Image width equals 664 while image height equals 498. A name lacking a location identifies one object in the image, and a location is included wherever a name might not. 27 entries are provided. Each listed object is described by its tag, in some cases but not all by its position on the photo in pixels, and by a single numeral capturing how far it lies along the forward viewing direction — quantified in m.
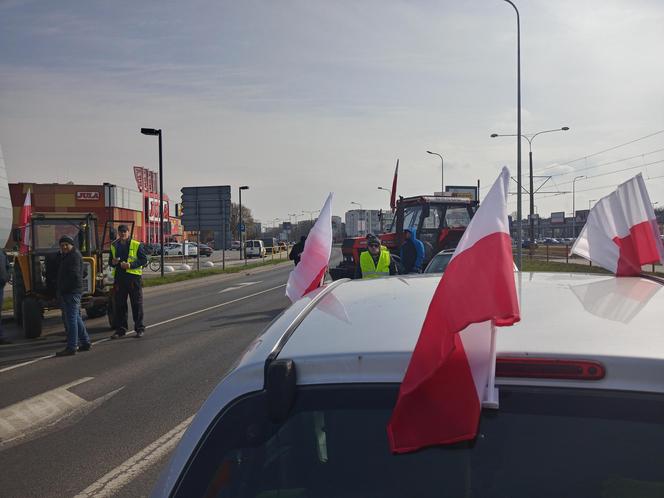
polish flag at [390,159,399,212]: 17.92
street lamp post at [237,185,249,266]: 44.96
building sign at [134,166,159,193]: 81.96
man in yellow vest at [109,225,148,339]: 12.31
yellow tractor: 13.06
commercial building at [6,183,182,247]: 63.66
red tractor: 17.89
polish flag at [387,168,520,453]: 1.62
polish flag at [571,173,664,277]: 3.26
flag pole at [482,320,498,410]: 1.60
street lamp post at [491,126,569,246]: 41.16
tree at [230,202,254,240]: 123.00
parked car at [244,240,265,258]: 65.94
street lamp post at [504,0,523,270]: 30.24
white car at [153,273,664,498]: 1.59
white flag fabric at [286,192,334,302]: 4.84
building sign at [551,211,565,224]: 123.78
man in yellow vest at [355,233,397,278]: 10.67
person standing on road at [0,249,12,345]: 12.25
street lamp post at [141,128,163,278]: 28.94
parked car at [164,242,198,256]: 63.66
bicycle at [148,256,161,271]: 43.45
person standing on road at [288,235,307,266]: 16.73
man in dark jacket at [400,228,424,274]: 12.45
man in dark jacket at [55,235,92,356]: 10.67
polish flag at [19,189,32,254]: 14.12
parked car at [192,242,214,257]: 68.26
